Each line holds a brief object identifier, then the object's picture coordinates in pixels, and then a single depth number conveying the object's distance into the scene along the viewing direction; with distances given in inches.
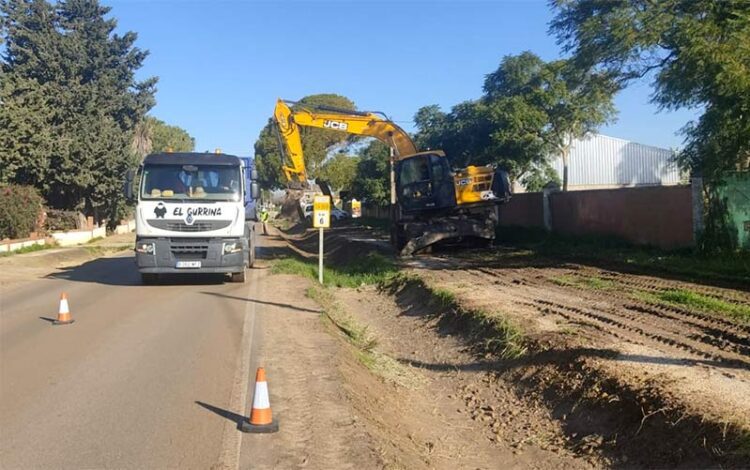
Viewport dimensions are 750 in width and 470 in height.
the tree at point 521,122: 1296.8
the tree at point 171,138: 2876.5
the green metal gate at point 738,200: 628.1
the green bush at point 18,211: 1215.6
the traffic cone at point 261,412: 222.7
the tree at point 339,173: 2632.9
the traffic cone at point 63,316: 442.9
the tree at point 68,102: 1366.9
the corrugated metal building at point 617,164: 1962.4
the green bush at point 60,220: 1465.3
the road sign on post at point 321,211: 645.9
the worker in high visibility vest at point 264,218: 1749.8
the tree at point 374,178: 1925.4
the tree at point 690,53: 499.5
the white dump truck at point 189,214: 608.1
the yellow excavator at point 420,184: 858.1
